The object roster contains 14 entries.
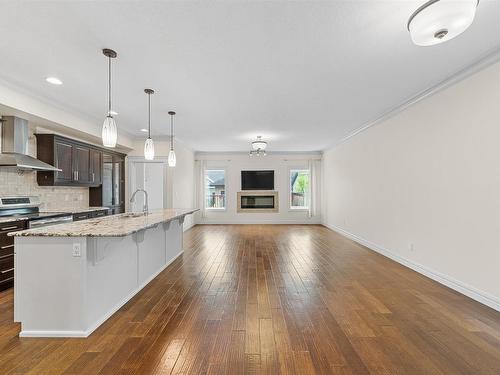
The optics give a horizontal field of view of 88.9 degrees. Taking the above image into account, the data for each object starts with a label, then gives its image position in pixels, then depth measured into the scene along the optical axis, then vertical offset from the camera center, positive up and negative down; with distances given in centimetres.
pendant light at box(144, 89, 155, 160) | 339 +56
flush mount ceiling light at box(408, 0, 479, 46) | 175 +122
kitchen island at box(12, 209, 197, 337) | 219 -77
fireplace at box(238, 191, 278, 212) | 923 -41
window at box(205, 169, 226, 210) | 933 +3
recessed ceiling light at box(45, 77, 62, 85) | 309 +136
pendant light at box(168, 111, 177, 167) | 414 +50
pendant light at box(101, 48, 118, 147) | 246 +59
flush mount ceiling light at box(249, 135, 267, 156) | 651 +118
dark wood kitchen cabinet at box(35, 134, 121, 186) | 437 +56
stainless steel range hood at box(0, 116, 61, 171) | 353 +67
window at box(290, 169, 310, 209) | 927 +2
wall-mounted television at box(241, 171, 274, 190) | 918 +35
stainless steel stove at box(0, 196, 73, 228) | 354 -34
